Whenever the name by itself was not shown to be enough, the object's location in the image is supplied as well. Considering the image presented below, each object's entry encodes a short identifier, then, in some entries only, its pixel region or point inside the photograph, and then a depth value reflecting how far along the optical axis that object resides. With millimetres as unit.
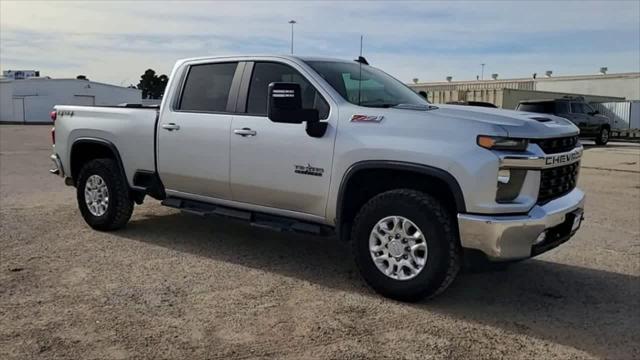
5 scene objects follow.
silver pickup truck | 4402
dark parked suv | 24281
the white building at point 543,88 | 37031
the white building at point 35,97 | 54094
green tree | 68531
